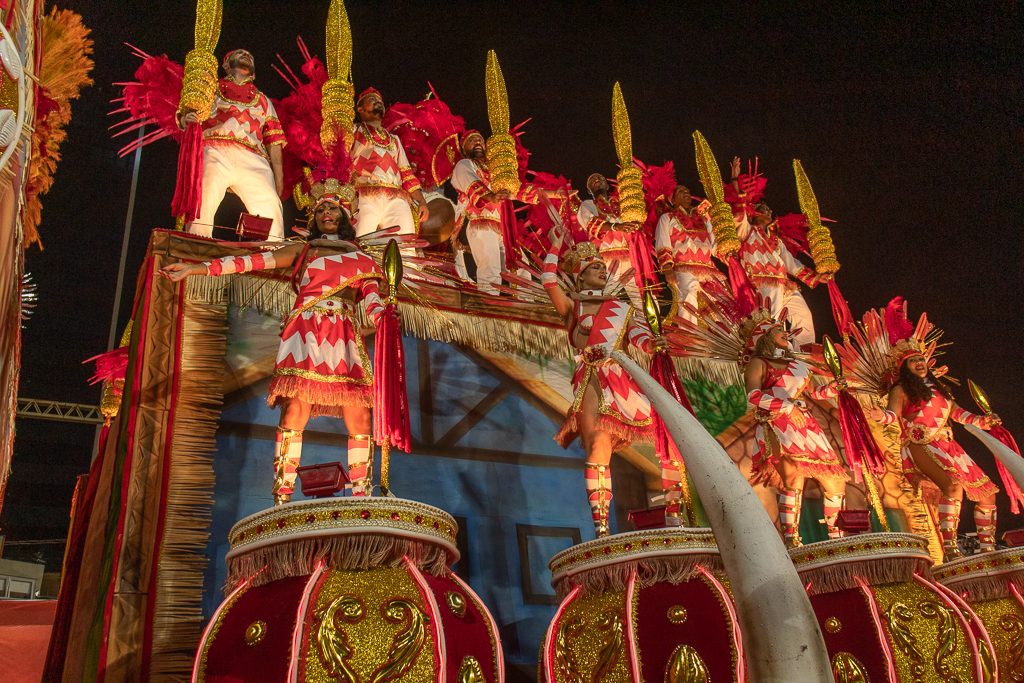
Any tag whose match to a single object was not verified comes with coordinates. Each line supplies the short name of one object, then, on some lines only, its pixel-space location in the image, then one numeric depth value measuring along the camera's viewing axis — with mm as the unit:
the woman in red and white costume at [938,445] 4234
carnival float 2066
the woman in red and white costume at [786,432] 3955
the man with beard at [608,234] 6152
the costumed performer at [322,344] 2996
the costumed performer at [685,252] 6332
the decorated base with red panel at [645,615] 2406
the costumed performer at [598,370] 3484
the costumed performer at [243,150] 4574
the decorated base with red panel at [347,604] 1943
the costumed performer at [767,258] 6285
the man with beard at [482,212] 5859
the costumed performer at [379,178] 5160
